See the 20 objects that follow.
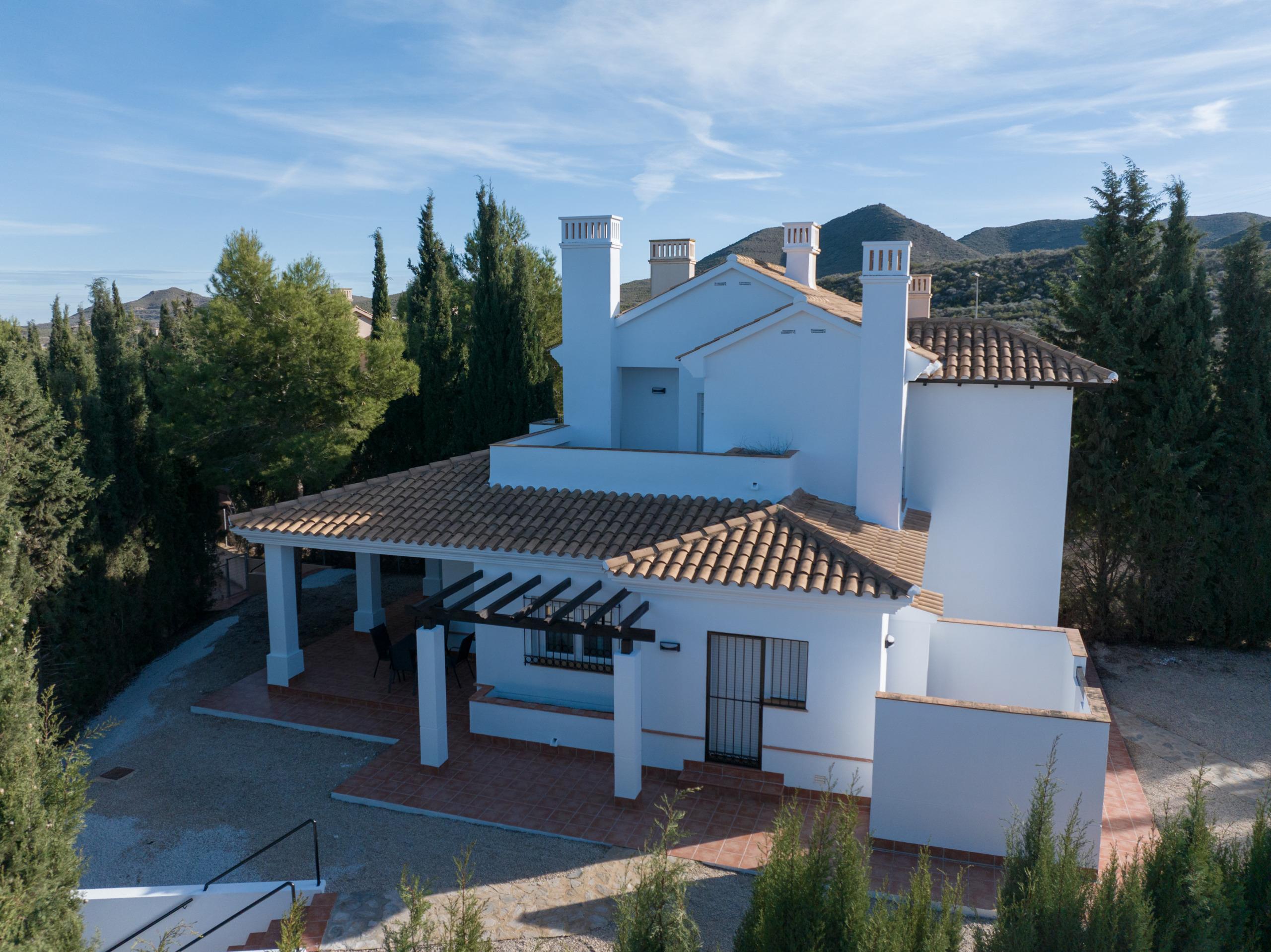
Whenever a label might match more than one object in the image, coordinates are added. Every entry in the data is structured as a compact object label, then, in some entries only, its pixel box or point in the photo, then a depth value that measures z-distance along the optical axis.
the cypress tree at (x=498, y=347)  24.09
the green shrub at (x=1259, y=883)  7.79
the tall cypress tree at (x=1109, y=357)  19.12
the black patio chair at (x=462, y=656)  16.80
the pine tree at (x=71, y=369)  17.11
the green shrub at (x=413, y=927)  6.11
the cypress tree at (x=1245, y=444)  18.91
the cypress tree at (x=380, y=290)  34.00
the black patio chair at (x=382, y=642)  15.95
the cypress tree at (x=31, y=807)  6.59
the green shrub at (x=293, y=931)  6.09
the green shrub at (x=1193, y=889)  7.39
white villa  11.46
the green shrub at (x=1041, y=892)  7.10
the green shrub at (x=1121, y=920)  6.95
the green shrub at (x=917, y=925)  6.62
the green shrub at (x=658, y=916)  6.50
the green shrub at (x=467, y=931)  6.24
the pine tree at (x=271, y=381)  19.98
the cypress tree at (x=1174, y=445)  18.80
